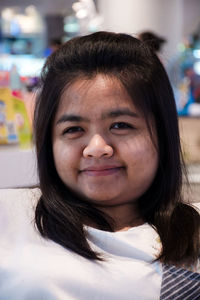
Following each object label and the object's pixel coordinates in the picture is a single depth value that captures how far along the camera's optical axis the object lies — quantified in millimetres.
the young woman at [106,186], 757
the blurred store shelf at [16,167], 1249
